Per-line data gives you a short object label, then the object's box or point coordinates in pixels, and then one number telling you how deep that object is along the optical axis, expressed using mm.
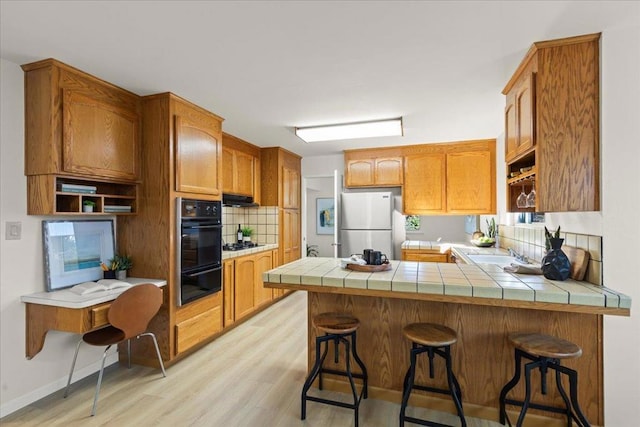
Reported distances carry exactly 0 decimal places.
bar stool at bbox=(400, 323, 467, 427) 1710
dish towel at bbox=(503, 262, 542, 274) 2064
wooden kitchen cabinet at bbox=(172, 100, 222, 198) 2656
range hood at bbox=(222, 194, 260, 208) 3771
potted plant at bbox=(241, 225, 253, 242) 4480
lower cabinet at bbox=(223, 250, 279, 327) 3420
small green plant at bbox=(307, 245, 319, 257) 7129
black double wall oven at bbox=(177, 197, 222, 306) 2668
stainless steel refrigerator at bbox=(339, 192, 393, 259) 4254
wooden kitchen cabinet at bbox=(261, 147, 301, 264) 4508
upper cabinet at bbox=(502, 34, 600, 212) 1754
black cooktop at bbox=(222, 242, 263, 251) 3917
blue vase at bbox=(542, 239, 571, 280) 1849
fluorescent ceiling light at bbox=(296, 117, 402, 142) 3229
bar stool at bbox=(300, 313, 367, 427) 1895
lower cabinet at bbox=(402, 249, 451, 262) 4113
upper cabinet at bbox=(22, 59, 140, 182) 2049
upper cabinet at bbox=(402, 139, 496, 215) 4090
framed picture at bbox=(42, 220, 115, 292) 2199
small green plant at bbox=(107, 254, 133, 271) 2564
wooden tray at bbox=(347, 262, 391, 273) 2096
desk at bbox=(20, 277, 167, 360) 2012
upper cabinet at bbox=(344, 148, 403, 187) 4434
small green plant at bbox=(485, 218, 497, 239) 4062
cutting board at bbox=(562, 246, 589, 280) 1831
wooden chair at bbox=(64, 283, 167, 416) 2100
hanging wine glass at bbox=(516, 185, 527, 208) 2495
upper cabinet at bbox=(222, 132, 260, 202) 3787
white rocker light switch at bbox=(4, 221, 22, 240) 2010
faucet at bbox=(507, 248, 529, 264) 2701
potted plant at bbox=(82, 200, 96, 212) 2329
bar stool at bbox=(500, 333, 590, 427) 1562
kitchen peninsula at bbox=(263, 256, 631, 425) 1642
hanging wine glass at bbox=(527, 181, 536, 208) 2272
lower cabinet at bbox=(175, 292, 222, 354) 2671
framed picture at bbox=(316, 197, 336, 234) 7250
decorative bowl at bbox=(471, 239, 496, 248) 3883
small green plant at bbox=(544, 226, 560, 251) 1929
